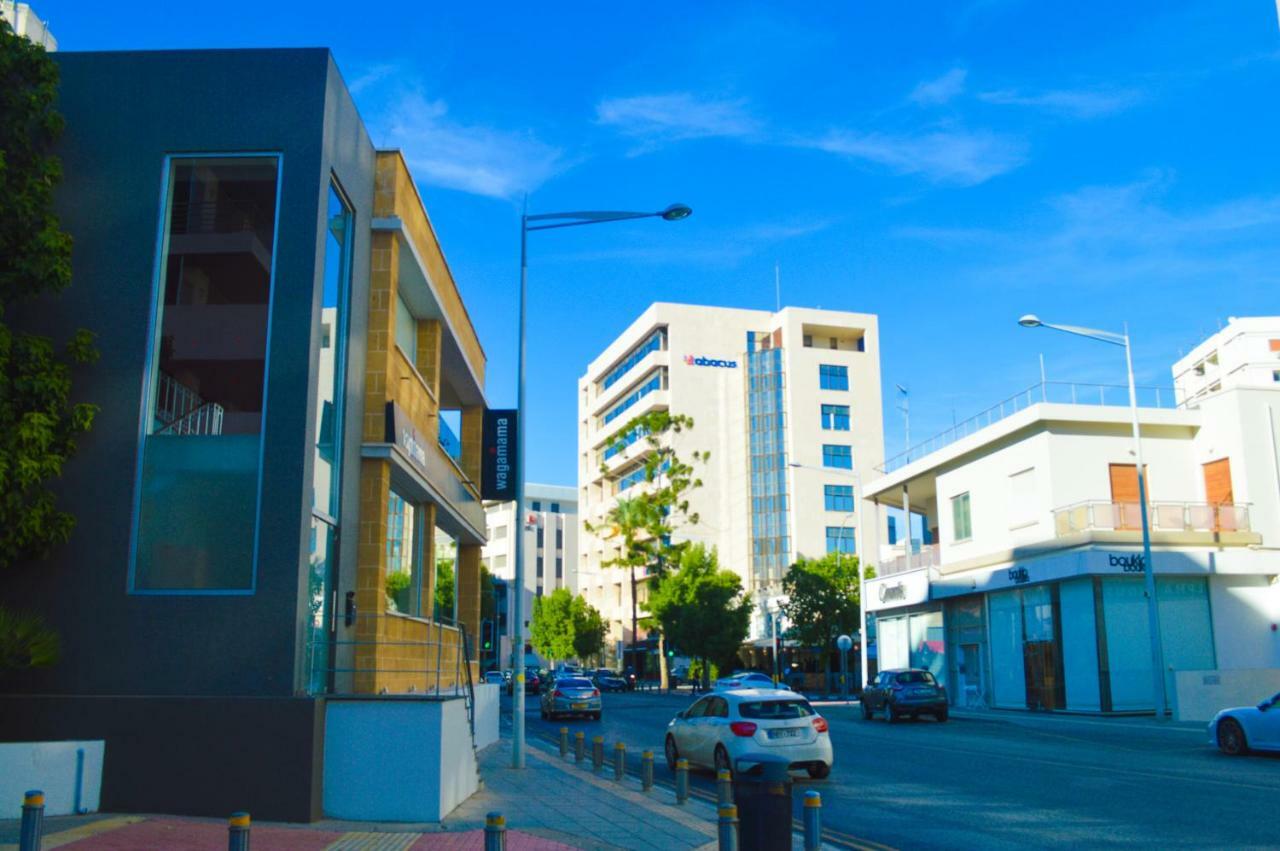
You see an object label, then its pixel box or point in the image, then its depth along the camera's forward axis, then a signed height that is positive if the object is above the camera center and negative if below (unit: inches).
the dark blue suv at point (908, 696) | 1350.9 -42.9
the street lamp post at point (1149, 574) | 1301.7 +94.3
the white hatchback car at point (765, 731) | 667.4 -41.3
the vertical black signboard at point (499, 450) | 901.8 +162.0
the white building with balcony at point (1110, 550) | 1444.4 +137.4
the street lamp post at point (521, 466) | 754.2 +128.5
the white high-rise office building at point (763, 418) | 3511.3 +747.6
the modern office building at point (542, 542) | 4913.9 +510.2
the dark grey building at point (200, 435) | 477.1 +100.5
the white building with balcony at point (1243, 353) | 3752.5 +1008.0
